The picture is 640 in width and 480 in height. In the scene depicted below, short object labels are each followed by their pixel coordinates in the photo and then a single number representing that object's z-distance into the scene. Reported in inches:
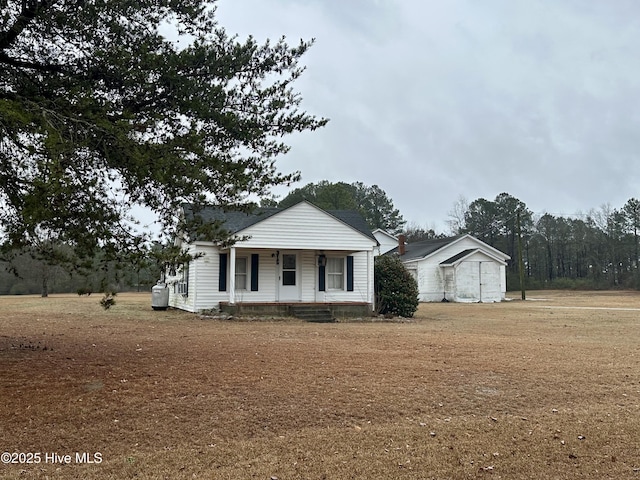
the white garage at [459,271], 1363.2
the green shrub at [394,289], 799.1
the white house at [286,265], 759.7
